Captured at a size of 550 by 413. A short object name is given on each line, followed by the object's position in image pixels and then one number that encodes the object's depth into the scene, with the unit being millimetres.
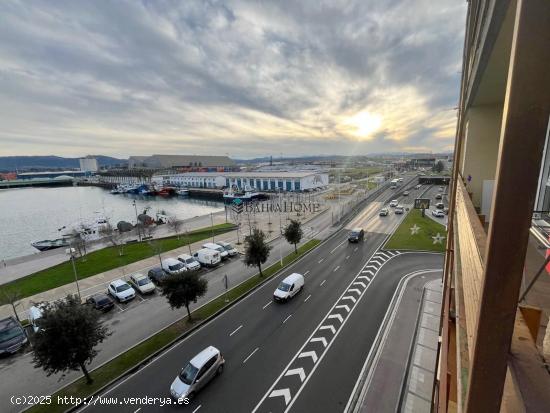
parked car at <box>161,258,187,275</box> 21653
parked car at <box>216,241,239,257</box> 25300
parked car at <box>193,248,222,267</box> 22859
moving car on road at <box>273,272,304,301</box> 16312
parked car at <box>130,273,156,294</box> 18531
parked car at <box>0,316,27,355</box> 13250
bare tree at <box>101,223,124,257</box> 27966
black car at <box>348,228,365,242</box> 27009
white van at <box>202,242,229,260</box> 24516
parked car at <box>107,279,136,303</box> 17625
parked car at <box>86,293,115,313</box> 16531
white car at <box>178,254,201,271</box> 21969
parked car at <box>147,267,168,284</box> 20422
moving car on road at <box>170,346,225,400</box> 10055
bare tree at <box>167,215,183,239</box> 32953
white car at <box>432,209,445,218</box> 36062
